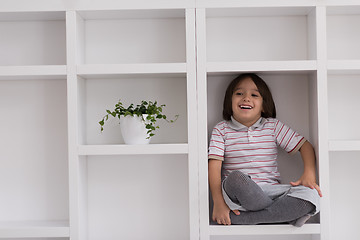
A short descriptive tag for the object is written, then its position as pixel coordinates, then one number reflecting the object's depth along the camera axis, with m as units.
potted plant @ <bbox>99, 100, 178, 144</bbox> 1.73
